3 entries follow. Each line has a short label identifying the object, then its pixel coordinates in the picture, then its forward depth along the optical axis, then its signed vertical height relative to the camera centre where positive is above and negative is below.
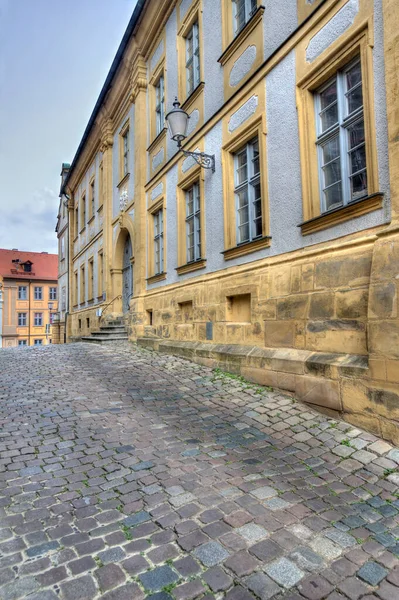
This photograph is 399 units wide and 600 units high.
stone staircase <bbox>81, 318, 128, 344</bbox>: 12.38 -0.32
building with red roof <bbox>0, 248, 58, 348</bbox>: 46.25 +3.36
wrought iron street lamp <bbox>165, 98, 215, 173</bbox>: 7.43 +3.78
